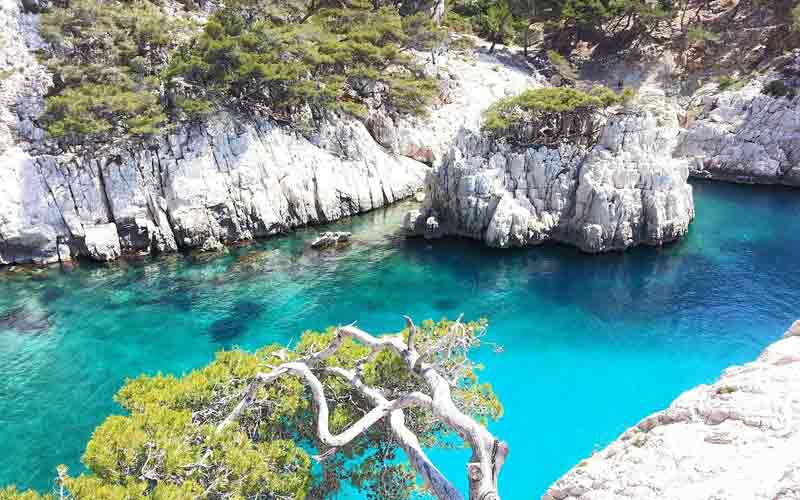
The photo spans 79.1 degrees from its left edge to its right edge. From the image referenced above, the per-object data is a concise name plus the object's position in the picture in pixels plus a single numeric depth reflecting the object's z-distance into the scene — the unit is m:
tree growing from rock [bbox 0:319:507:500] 8.30
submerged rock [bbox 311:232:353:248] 32.97
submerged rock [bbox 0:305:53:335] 23.92
